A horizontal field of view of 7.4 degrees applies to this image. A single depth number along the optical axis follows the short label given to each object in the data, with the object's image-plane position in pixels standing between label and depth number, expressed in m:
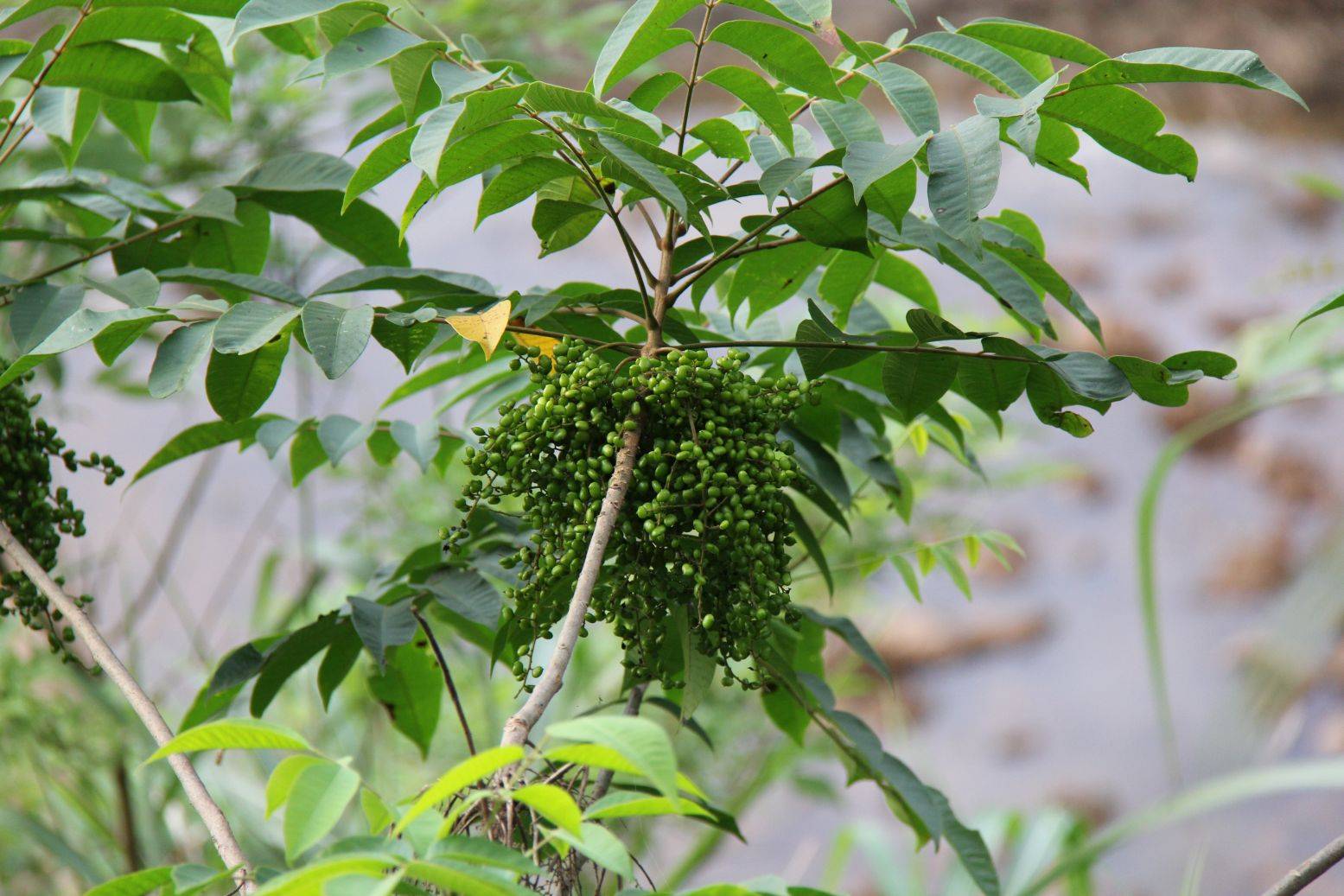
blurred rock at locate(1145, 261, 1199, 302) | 20.12
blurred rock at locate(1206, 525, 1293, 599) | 18.26
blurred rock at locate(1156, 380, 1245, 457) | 18.43
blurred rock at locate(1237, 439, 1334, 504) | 18.58
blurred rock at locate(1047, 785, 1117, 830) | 17.32
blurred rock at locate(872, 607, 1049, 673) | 18.54
